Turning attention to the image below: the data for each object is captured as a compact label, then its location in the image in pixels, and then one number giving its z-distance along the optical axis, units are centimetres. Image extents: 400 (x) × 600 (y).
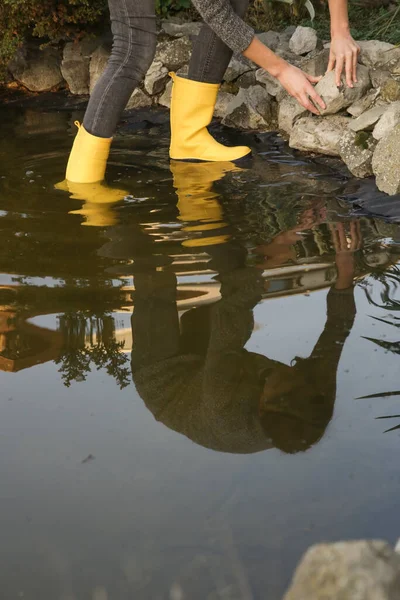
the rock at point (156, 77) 530
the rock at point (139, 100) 543
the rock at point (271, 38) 477
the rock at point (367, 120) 358
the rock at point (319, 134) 390
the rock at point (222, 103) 491
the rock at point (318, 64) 421
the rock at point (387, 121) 344
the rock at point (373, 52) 405
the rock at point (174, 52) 518
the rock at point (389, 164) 316
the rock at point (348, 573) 93
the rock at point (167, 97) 529
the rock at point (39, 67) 610
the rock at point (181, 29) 523
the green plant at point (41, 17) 527
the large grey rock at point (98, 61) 572
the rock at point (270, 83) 445
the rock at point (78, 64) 585
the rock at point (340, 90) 387
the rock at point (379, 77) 386
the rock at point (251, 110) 455
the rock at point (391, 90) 373
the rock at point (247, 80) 484
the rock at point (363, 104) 386
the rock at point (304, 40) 454
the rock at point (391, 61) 386
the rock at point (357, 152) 351
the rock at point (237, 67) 486
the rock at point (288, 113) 422
